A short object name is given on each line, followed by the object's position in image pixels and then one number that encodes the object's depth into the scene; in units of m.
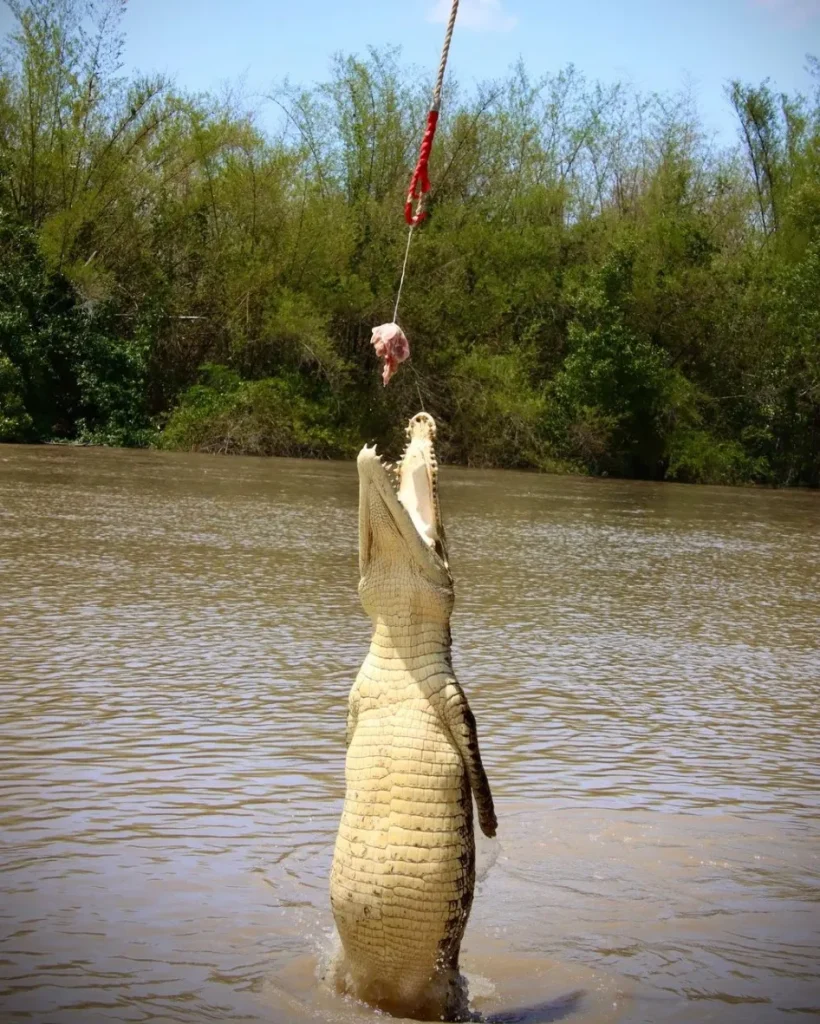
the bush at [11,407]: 30.75
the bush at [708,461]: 36.72
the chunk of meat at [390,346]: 4.13
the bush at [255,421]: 33.25
